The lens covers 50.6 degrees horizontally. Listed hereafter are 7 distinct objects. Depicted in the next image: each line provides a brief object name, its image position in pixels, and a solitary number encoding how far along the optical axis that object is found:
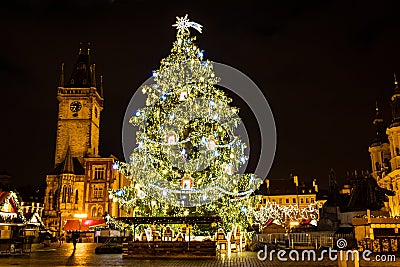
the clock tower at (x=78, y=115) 76.94
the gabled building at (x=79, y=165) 69.00
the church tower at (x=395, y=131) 67.12
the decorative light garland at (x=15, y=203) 27.39
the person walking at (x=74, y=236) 32.84
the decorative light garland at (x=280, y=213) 60.25
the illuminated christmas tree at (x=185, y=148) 23.83
